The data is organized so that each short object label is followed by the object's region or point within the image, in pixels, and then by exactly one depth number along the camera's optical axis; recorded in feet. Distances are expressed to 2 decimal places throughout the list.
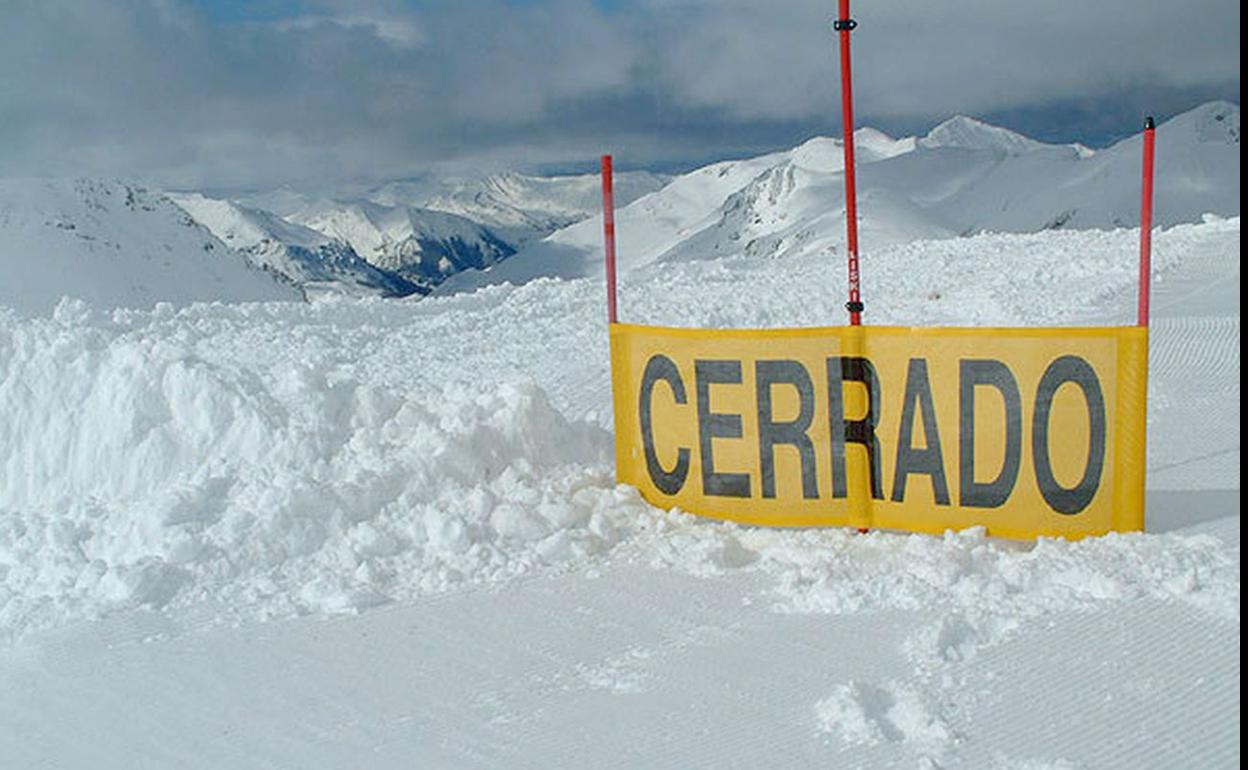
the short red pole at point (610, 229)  19.25
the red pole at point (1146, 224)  15.84
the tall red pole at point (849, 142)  17.33
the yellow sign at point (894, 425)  16.61
